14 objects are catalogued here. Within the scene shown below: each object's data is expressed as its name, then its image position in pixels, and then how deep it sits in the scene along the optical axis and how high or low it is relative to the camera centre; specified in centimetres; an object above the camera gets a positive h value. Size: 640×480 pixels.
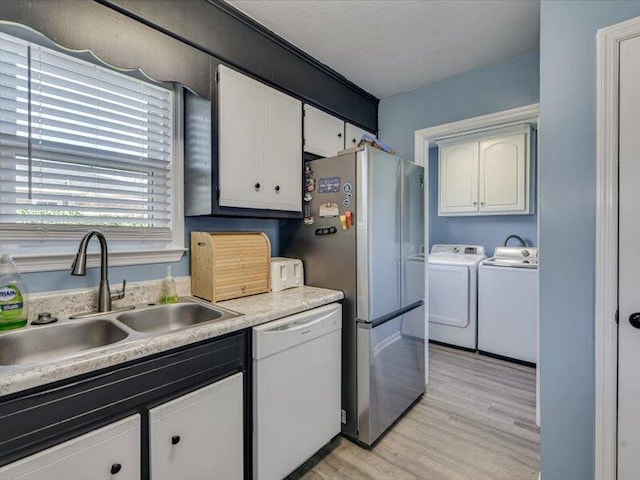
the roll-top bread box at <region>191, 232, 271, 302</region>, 174 -15
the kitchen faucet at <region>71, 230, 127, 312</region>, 139 -12
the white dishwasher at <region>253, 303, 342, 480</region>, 147 -76
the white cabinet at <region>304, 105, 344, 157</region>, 229 +80
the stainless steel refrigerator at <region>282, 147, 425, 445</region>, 192 -16
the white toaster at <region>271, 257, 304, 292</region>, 202 -23
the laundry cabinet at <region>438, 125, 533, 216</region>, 338 +73
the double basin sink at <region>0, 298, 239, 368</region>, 122 -40
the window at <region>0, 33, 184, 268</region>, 137 +41
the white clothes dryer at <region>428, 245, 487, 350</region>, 339 -66
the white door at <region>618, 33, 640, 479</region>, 126 -11
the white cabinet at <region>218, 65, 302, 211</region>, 174 +56
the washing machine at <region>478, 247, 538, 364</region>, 304 -66
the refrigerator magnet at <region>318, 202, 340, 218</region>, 202 +18
